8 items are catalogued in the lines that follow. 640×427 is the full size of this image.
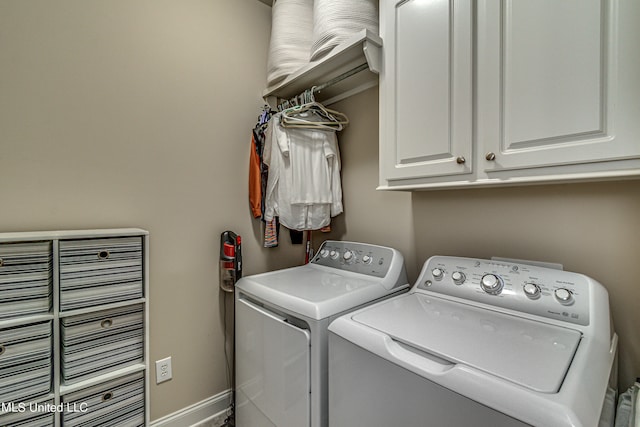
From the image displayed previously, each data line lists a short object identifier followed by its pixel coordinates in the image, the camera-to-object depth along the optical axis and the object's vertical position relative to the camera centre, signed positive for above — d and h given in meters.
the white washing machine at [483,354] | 0.60 -0.36
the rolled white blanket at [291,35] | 1.71 +1.09
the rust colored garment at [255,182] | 1.79 +0.20
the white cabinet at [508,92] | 0.79 +0.41
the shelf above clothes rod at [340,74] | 1.34 +0.81
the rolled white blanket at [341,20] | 1.43 +0.99
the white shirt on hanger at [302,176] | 1.68 +0.23
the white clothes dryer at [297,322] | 1.05 -0.46
